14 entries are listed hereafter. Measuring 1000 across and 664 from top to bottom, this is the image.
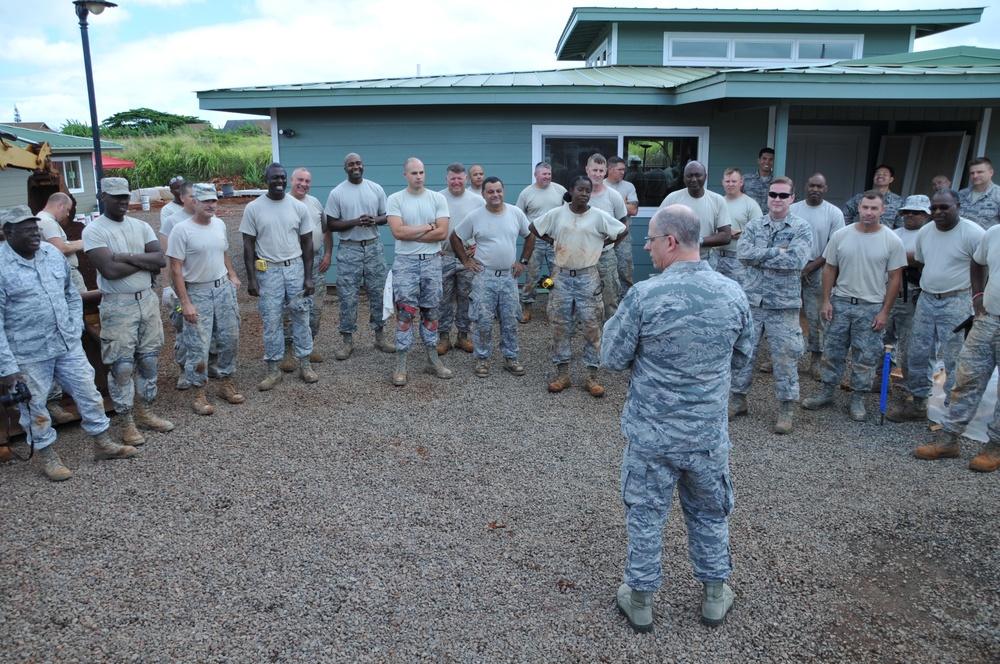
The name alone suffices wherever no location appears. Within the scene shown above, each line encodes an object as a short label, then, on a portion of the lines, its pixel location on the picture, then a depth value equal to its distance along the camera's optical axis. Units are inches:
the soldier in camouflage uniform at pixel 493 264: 254.4
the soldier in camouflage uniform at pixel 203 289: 219.6
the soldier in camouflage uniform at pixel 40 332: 171.9
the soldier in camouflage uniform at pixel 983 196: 266.8
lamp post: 396.2
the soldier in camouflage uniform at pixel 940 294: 203.6
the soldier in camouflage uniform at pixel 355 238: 277.7
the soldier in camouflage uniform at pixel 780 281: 211.0
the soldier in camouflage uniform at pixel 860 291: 213.9
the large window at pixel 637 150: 376.8
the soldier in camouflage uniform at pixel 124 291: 194.7
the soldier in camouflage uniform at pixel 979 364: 184.5
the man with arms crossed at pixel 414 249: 253.6
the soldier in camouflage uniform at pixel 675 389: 113.0
